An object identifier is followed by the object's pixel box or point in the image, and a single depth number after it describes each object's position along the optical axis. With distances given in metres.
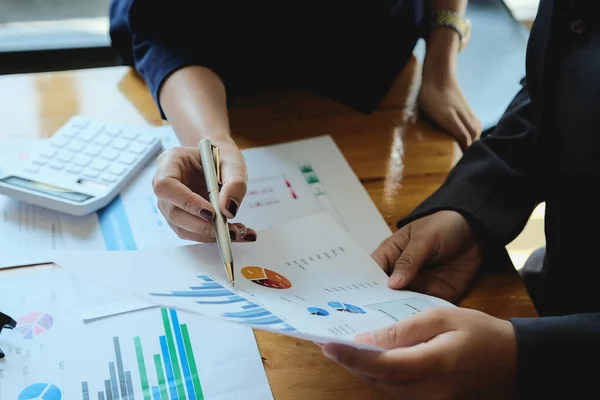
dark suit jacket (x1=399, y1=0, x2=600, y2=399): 0.54
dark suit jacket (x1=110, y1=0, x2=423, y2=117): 0.85
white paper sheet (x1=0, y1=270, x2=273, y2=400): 0.54
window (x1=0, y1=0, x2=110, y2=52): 1.33
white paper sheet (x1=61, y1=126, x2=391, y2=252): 0.71
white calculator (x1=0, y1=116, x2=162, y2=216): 0.72
